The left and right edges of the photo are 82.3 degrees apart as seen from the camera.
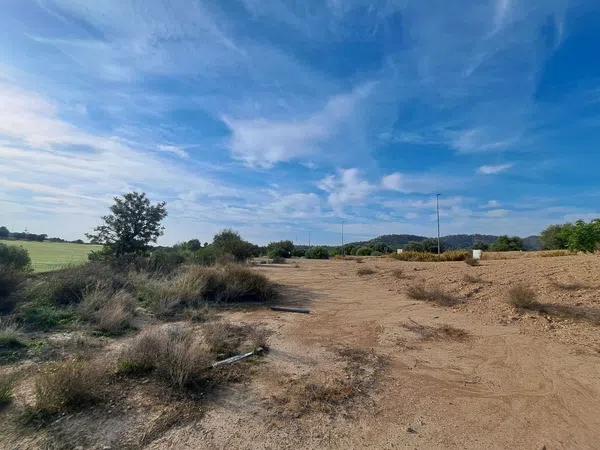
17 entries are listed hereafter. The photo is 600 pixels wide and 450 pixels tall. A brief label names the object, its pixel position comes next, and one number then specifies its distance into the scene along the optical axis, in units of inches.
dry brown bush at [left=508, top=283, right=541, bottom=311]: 358.0
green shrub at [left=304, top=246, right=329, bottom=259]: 1988.8
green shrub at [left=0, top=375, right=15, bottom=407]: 157.5
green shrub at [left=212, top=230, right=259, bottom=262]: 1069.7
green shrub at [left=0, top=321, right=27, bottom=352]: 244.8
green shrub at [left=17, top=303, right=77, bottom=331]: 305.1
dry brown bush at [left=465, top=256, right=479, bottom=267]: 734.7
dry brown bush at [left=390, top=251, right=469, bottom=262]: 1143.0
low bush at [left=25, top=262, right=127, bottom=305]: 384.2
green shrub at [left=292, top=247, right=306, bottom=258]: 2102.9
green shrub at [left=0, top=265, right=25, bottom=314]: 346.6
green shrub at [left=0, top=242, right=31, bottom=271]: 490.7
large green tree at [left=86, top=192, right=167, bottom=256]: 647.8
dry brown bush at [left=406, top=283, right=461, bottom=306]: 429.4
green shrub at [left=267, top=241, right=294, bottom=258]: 1712.1
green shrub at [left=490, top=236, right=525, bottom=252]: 2017.7
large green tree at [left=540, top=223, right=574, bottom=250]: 1562.0
